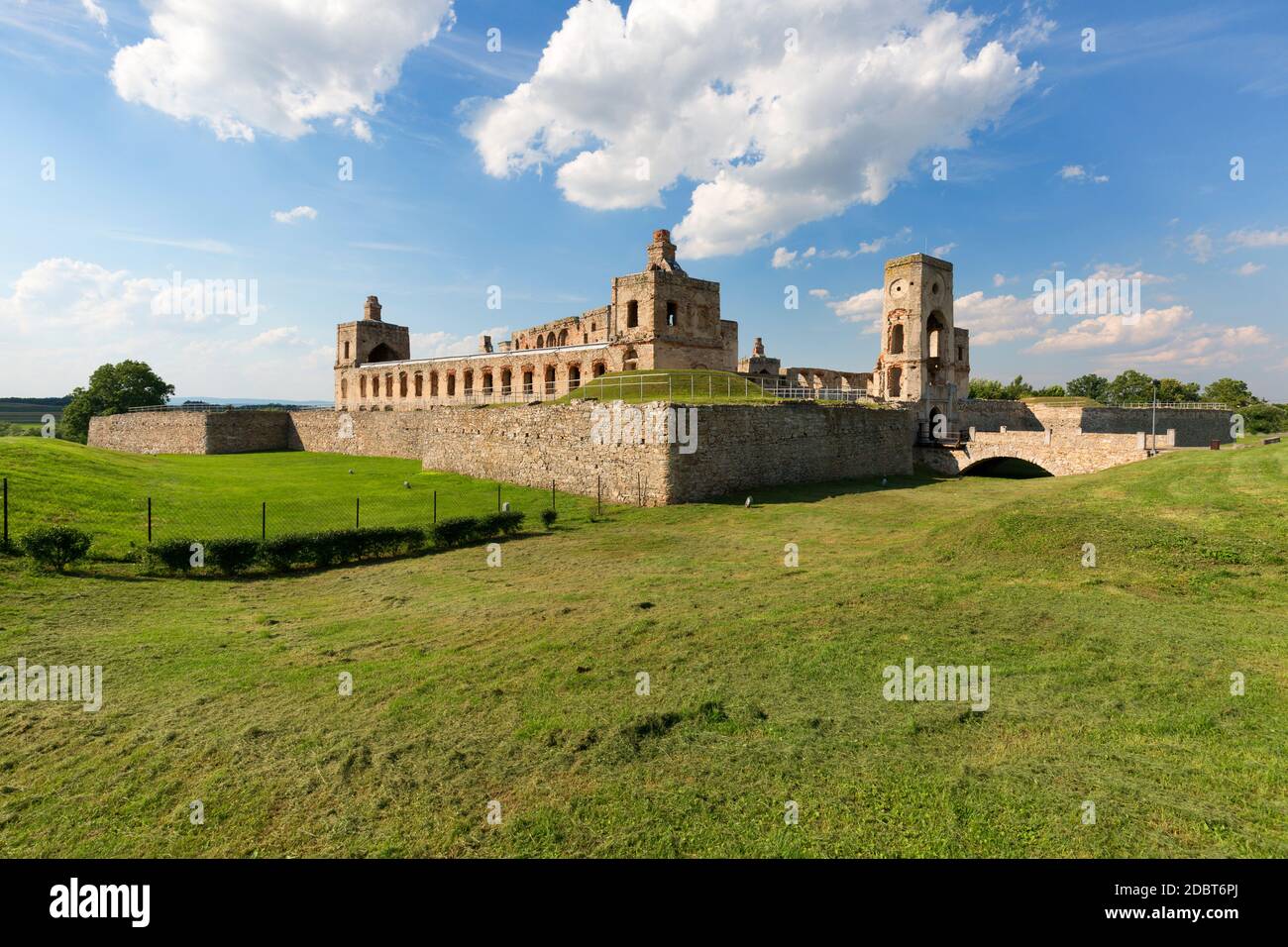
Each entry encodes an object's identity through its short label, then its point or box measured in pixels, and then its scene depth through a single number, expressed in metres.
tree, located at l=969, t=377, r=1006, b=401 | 88.19
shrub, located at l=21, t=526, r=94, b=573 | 12.36
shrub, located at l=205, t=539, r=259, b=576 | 13.77
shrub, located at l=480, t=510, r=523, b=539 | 18.00
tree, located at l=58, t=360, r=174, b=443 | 61.13
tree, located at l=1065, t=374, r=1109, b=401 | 99.81
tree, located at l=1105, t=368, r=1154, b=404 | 88.56
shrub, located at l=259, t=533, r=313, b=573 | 14.37
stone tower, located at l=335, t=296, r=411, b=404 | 55.03
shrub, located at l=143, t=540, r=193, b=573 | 13.33
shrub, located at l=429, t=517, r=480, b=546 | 17.00
